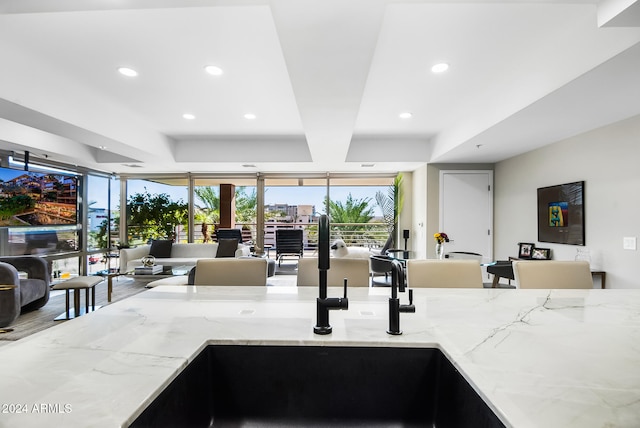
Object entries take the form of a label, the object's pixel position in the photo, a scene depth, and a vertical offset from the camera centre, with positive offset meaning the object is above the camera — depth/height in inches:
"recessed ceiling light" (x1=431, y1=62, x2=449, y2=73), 107.5 +50.7
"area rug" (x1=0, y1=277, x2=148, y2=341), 131.8 -47.8
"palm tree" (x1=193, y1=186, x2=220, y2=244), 287.7 +5.0
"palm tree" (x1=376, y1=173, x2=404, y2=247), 265.3 +11.9
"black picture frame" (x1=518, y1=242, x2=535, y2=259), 176.6 -17.8
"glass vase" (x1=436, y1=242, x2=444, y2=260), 153.6 -15.5
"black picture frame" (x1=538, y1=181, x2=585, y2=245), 143.9 +2.0
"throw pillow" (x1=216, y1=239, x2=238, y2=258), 242.4 -24.2
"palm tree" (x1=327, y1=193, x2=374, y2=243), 292.5 +3.4
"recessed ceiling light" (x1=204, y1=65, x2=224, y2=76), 110.4 +50.6
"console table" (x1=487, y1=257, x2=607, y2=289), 130.4 -22.0
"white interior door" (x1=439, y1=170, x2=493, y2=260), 222.1 +6.5
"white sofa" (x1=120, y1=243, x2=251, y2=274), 228.8 -29.4
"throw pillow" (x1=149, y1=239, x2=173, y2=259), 248.1 -25.9
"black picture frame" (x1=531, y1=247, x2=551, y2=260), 164.9 -18.4
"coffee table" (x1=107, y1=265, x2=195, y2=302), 173.5 -33.9
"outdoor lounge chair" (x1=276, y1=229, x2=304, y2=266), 280.4 -21.6
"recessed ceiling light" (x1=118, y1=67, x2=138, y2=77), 111.7 +50.3
